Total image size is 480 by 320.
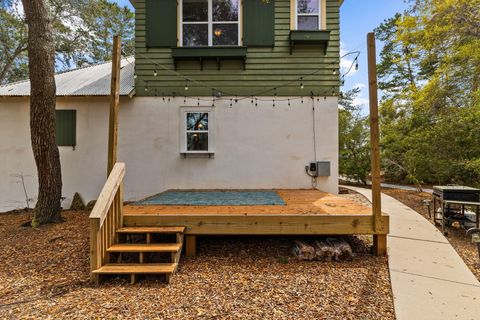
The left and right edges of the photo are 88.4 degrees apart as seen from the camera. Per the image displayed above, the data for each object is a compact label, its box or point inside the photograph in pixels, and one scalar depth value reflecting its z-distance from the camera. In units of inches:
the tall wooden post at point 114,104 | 132.6
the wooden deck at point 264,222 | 140.0
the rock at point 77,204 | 252.6
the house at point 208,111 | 248.5
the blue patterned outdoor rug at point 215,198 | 179.0
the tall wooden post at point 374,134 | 127.0
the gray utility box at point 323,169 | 248.4
